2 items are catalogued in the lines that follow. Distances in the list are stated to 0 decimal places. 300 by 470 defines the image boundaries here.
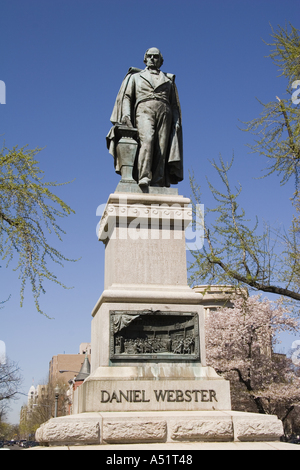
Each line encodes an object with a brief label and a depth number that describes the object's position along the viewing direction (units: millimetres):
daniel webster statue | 8852
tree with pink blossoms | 32719
